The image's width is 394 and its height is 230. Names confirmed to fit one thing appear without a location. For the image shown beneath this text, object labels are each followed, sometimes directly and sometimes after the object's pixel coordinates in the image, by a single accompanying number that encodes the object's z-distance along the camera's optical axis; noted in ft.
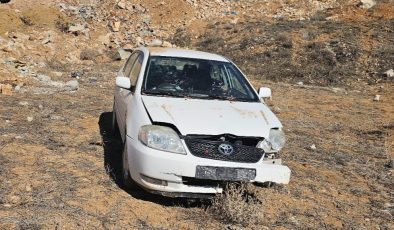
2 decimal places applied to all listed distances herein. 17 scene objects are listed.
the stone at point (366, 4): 72.43
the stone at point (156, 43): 66.28
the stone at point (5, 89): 34.96
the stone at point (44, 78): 43.40
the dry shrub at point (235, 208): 14.76
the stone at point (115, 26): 73.77
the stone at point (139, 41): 69.56
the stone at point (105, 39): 68.49
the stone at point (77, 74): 47.67
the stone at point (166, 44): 66.60
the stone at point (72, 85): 39.89
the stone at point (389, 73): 52.33
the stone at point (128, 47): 63.88
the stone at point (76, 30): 67.87
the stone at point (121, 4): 79.16
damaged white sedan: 14.74
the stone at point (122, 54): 59.52
